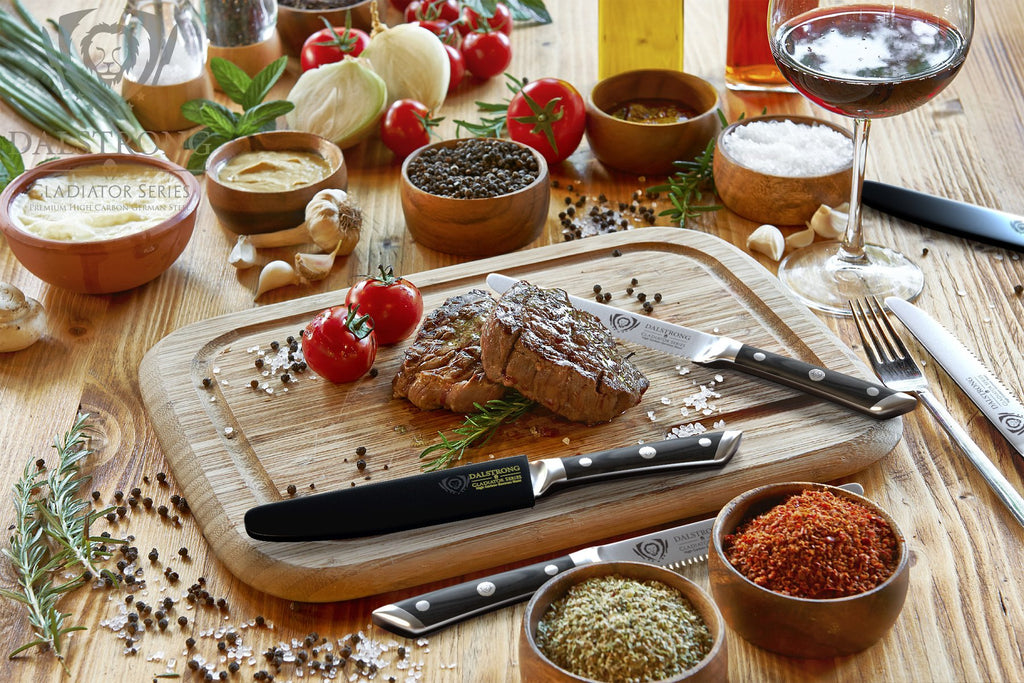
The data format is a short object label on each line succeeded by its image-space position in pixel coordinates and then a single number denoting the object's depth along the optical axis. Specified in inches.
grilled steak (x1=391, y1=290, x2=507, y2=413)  69.4
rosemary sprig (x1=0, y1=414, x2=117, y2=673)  57.3
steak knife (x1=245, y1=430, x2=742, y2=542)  59.4
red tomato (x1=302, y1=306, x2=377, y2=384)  72.4
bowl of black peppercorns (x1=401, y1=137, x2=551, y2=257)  87.7
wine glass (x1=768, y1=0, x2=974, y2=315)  69.2
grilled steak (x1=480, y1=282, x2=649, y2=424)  66.9
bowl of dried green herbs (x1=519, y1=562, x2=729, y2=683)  47.8
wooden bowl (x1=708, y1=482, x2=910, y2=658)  49.6
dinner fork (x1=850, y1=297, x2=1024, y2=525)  63.5
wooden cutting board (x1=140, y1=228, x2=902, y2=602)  60.5
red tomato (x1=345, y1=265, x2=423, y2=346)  76.9
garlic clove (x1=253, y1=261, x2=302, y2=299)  87.1
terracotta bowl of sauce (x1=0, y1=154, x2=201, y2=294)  81.6
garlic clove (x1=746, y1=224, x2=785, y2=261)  88.9
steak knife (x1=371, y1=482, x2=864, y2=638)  55.1
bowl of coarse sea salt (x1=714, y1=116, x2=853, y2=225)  90.2
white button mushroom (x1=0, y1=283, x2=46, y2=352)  79.7
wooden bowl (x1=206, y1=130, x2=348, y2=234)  90.4
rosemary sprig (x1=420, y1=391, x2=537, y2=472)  66.4
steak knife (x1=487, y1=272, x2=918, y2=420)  67.9
